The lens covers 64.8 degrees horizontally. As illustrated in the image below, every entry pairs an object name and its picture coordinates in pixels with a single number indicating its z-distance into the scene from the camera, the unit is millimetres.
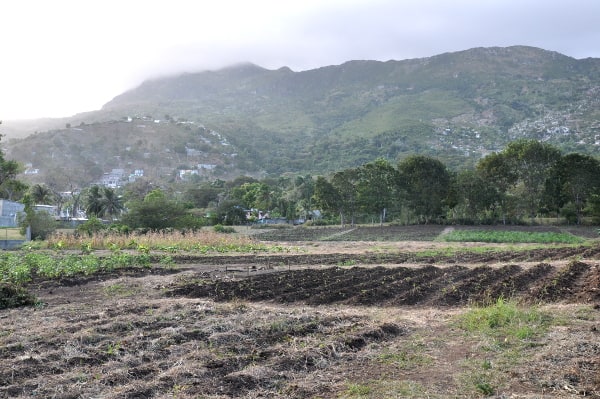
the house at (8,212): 52062
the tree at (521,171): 53250
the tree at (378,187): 60250
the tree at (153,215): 48625
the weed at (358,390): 5906
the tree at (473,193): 55250
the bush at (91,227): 41997
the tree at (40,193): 78750
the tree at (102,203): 73750
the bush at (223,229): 52112
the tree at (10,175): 44344
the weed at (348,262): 22159
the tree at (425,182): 58031
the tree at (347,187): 61531
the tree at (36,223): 40750
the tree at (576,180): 52000
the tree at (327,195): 61500
